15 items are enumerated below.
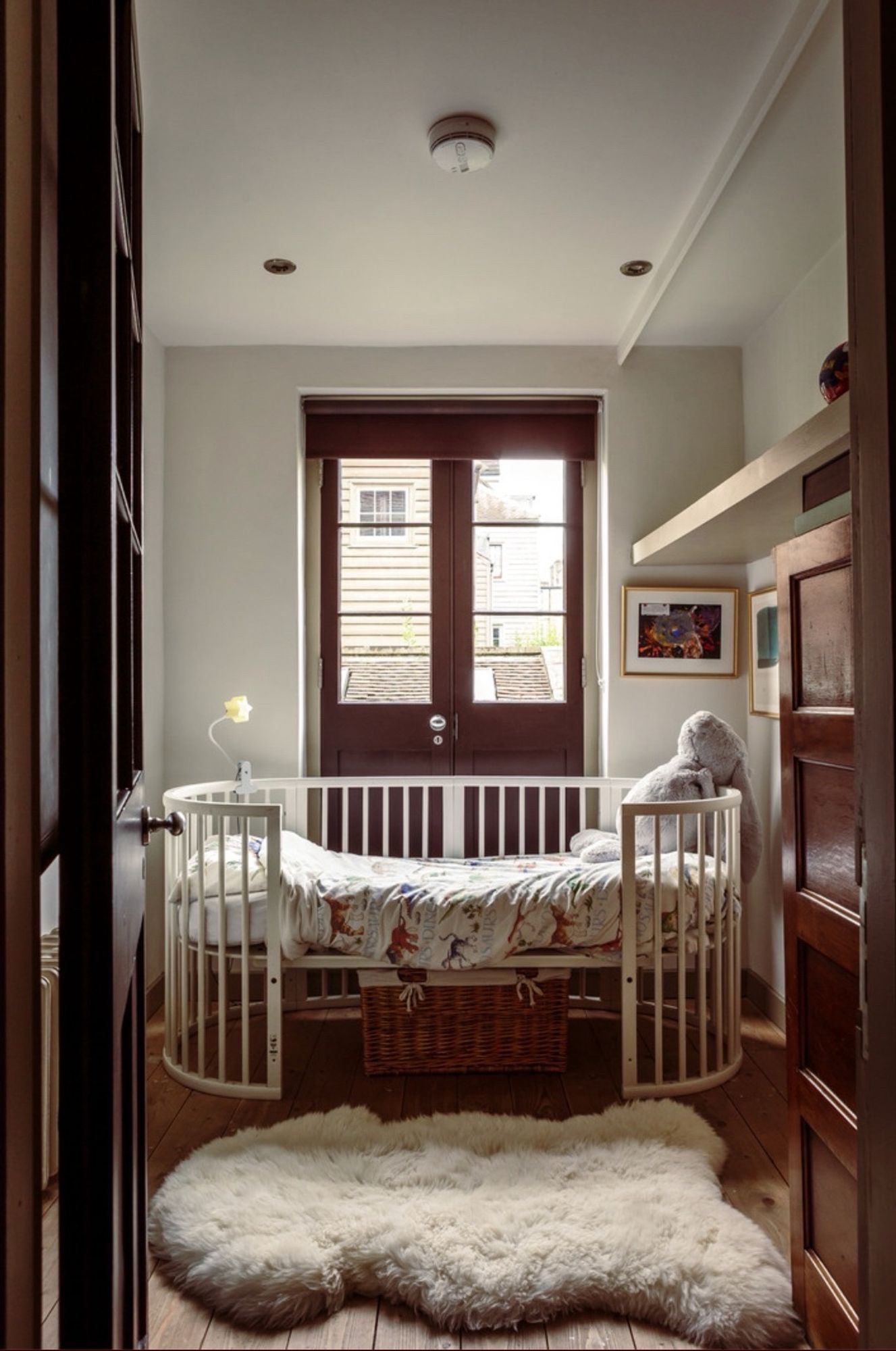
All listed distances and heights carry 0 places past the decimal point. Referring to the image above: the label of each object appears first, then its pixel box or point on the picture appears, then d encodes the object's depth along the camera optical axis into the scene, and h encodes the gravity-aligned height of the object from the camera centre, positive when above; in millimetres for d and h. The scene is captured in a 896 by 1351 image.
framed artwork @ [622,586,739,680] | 3545 +221
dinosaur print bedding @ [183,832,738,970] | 2590 -667
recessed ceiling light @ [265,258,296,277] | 2826 +1343
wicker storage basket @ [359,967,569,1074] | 2676 -1005
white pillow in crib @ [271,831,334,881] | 2832 -564
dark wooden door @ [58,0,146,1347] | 798 -4
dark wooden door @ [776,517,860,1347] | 1367 -377
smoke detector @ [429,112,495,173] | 2104 +1301
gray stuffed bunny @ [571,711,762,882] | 2951 -313
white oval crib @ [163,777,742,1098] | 2539 -810
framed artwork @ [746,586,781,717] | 3225 +124
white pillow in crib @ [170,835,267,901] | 2717 -572
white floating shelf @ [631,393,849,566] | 1806 +490
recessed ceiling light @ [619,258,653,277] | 2859 +1350
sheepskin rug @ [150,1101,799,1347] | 1641 -1107
